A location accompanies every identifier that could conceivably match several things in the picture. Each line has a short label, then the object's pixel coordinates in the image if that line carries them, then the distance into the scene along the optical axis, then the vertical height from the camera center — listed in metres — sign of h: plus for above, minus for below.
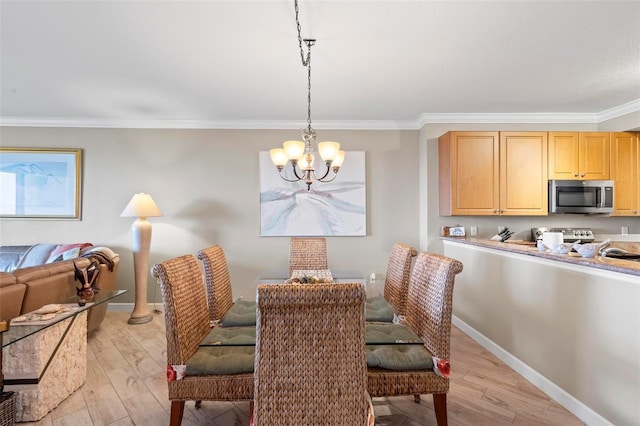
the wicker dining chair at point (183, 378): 1.33 -0.77
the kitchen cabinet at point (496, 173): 3.26 +0.49
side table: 1.71 -0.96
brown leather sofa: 1.82 -0.52
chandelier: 1.93 +0.45
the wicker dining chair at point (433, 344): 1.36 -0.66
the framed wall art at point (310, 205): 3.63 +0.13
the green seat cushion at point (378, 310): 1.85 -0.65
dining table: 1.39 -0.64
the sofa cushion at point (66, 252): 3.04 -0.41
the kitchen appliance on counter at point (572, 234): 3.41 -0.22
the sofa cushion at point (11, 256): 3.21 -0.48
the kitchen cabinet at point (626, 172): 3.28 +0.51
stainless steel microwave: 3.24 +0.23
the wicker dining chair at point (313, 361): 0.95 -0.50
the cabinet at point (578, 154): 3.29 +0.72
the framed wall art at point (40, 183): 3.54 +0.41
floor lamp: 3.21 -0.40
